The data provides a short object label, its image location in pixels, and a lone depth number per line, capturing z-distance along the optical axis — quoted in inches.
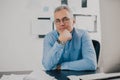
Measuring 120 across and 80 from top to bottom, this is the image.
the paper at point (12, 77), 46.6
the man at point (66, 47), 62.9
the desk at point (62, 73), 48.1
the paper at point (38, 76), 43.2
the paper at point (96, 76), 36.6
